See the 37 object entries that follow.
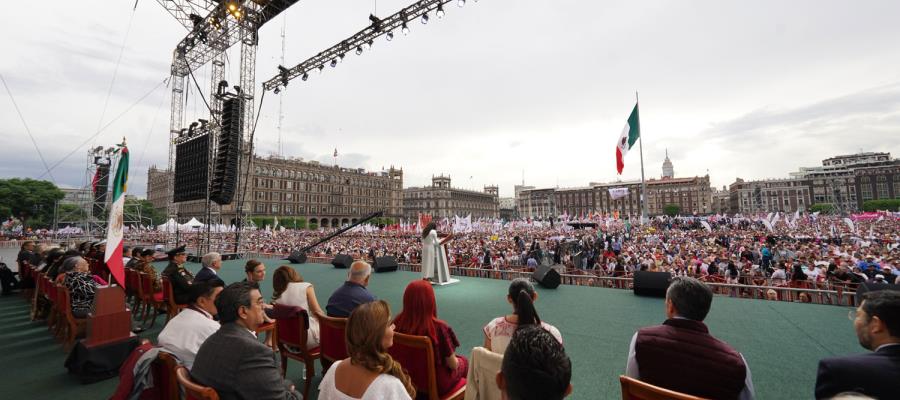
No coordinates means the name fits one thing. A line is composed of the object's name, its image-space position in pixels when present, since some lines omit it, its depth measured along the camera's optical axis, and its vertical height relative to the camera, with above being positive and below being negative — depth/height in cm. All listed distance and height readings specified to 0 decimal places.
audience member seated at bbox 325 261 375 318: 356 -71
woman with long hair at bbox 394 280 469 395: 269 -81
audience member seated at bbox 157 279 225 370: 259 -78
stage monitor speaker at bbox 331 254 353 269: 1326 -132
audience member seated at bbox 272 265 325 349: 386 -78
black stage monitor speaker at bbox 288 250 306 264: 1541 -133
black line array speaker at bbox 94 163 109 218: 3156 +422
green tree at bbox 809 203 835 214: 9300 +285
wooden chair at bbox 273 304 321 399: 352 -117
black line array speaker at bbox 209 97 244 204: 1359 +288
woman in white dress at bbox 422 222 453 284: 962 -93
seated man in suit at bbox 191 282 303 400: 191 -75
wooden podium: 393 -102
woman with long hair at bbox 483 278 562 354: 248 -71
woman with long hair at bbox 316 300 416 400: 170 -72
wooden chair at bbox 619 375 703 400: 163 -83
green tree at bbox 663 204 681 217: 10425 +315
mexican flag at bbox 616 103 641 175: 1795 +443
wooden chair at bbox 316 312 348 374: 312 -105
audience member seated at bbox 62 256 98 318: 493 -84
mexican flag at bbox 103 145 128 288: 397 +7
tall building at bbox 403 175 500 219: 11244 +822
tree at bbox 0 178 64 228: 4319 +443
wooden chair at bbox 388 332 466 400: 253 -102
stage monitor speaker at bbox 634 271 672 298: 755 -138
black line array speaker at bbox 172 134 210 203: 1419 +258
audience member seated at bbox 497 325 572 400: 123 -52
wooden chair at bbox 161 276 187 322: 546 -114
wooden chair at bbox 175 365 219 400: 172 -80
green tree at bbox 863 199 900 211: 7821 +275
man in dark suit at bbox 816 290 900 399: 168 -72
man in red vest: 196 -79
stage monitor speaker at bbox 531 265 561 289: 860 -137
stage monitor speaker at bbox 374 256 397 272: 1255 -139
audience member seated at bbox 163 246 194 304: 548 -75
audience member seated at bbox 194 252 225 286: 543 -58
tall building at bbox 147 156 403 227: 6662 +774
